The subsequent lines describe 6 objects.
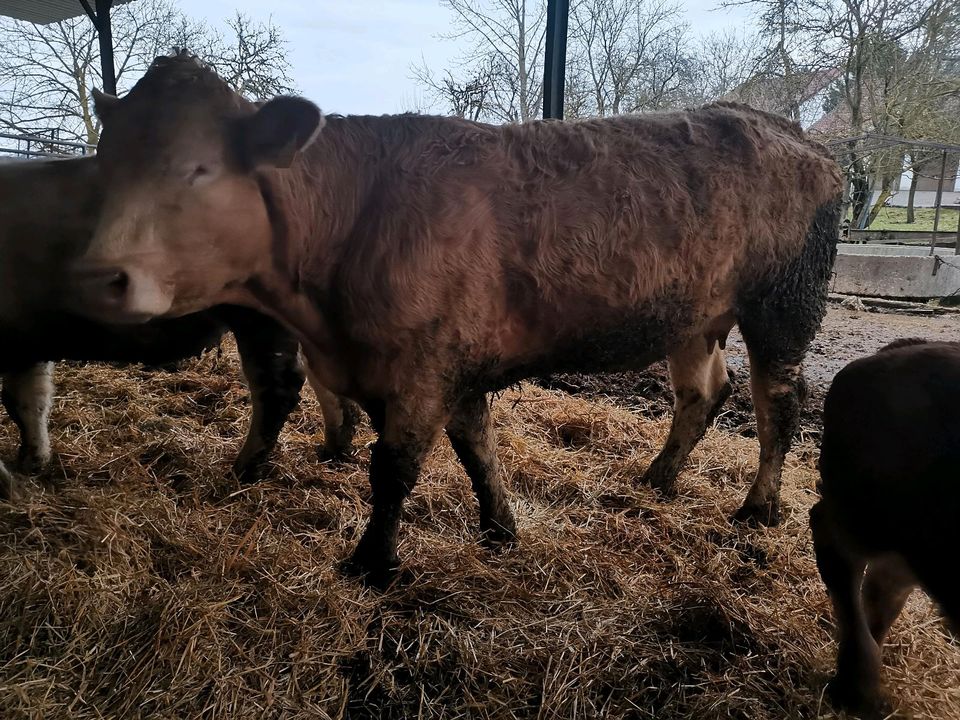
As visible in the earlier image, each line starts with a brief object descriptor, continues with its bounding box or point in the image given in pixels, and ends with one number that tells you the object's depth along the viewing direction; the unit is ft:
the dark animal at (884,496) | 4.44
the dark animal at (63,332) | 8.29
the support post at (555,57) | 14.82
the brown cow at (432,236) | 5.53
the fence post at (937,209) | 10.17
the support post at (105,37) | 18.63
